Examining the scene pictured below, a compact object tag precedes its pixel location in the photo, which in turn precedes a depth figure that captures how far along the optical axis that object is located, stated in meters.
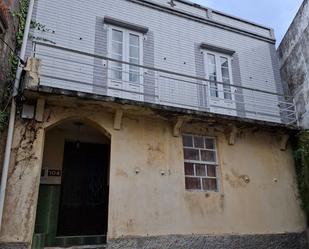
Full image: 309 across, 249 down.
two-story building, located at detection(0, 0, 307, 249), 6.82
